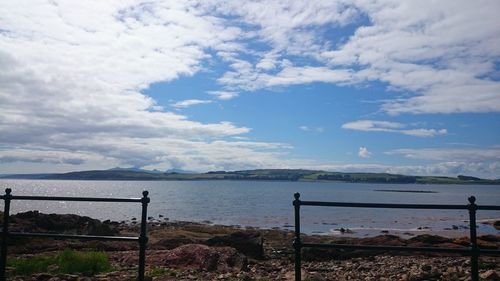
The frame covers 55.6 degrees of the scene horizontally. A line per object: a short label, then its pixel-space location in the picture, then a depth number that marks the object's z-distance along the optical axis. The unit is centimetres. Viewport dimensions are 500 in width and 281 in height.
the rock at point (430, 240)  2590
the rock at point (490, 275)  1038
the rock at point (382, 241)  2399
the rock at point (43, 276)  895
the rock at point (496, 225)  4997
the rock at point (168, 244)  2080
